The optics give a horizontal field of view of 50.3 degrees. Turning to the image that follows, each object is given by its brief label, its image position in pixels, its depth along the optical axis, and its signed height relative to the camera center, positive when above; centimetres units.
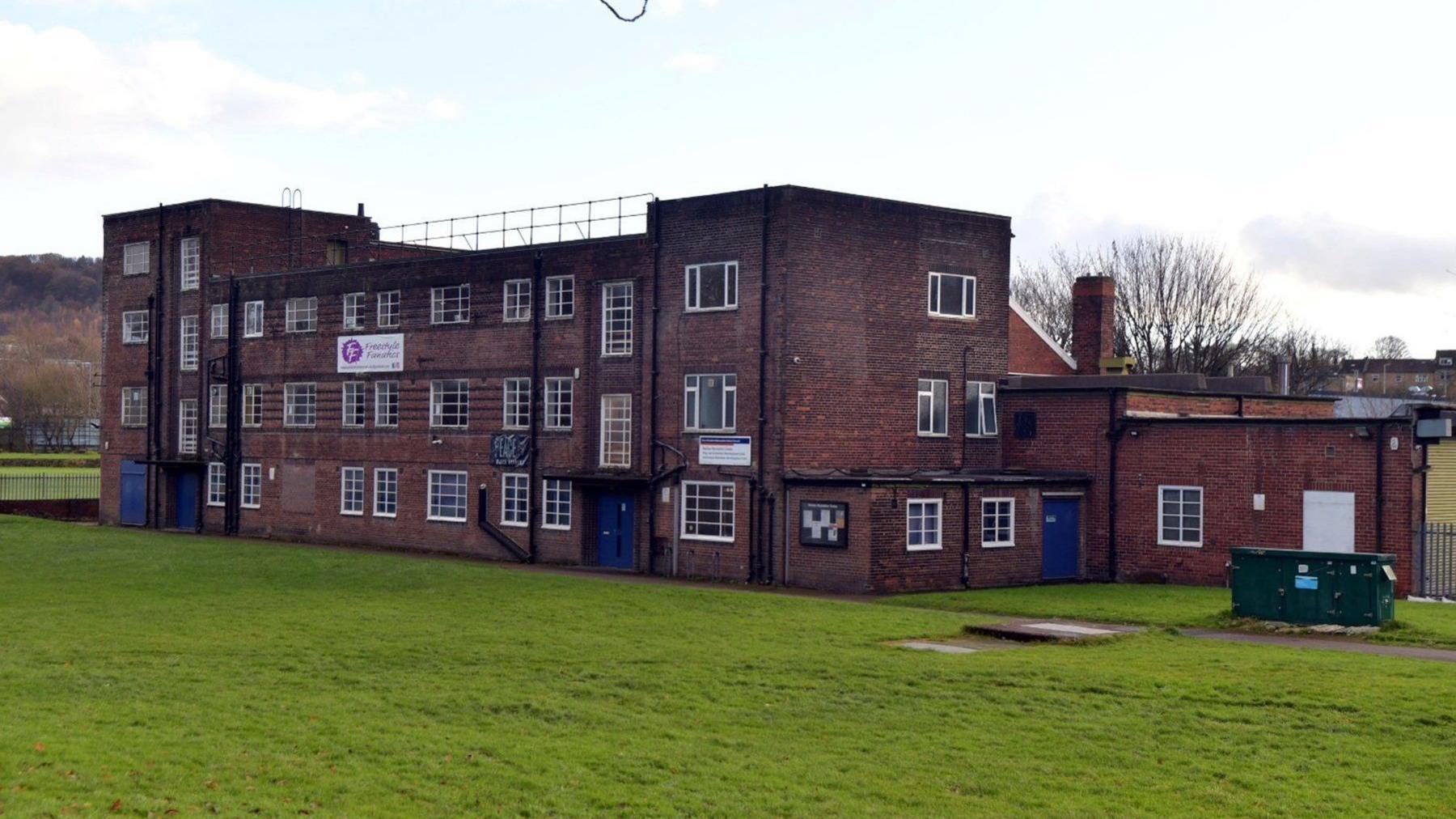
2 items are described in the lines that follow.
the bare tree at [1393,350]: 13500 +962
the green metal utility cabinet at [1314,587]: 2514 -213
